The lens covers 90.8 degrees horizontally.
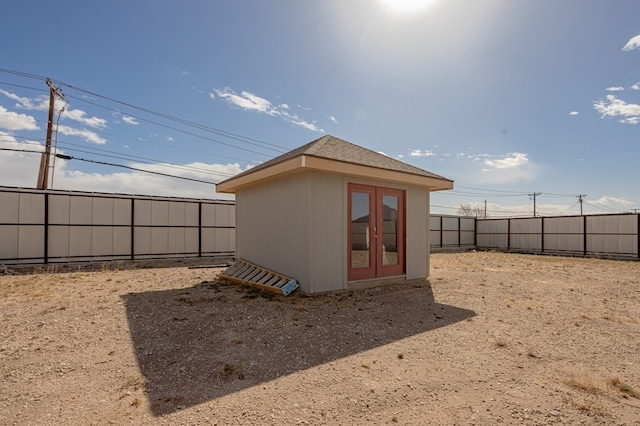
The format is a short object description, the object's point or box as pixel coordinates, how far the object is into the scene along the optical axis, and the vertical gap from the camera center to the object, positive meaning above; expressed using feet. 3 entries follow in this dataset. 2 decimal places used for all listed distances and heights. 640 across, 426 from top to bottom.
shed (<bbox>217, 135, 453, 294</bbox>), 21.52 +0.47
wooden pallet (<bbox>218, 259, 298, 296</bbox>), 21.81 -4.48
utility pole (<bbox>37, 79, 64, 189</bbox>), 47.09 +8.24
